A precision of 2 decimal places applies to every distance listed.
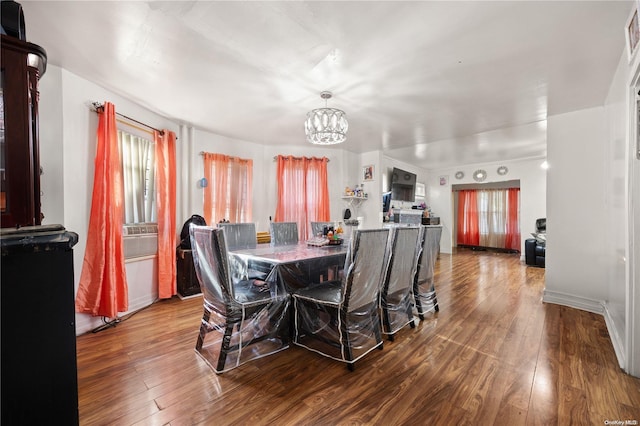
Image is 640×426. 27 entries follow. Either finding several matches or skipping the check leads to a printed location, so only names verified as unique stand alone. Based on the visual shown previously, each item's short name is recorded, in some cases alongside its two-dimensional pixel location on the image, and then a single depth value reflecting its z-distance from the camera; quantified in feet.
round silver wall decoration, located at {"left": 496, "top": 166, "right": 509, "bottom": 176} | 22.08
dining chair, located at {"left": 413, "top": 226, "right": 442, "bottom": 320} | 9.08
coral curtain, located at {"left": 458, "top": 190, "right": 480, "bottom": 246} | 26.78
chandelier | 8.54
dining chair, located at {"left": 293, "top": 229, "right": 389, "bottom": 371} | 6.10
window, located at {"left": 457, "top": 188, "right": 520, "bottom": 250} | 24.41
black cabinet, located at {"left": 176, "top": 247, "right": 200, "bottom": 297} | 11.21
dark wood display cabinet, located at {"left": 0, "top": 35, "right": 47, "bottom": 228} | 2.86
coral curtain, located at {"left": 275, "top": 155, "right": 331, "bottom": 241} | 15.72
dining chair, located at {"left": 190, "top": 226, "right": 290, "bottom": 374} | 5.94
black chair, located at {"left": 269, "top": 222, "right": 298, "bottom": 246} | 10.94
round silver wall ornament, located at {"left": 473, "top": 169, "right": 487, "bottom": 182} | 23.09
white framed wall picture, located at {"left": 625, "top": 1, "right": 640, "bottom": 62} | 5.13
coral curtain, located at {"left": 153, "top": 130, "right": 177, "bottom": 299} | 10.72
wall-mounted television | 20.58
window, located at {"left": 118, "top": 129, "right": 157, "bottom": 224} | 9.89
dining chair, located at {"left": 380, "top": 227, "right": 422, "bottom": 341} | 7.54
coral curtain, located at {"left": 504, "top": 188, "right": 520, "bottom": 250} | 24.22
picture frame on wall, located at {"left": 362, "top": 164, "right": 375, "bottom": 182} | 17.41
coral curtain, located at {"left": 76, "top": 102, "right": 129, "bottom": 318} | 8.17
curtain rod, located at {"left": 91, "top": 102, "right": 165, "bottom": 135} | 8.43
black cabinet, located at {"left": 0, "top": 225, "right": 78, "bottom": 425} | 2.10
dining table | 6.84
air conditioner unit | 9.84
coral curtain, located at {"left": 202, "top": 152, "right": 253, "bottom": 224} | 13.17
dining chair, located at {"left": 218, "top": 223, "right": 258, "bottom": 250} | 9.73
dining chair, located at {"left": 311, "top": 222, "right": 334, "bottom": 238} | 12.07
